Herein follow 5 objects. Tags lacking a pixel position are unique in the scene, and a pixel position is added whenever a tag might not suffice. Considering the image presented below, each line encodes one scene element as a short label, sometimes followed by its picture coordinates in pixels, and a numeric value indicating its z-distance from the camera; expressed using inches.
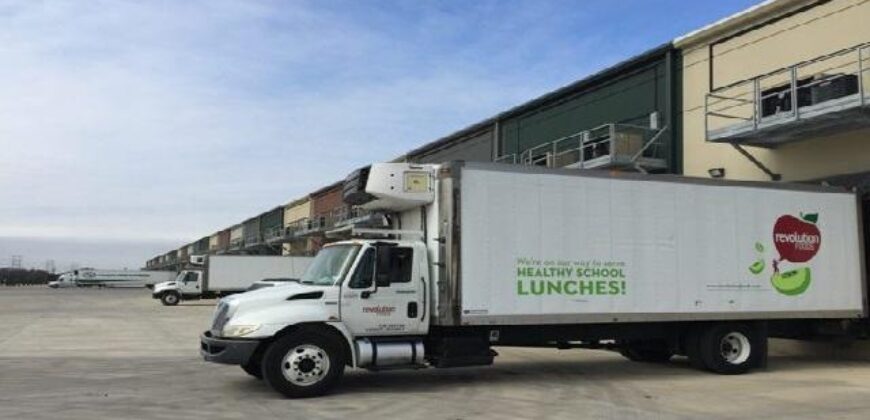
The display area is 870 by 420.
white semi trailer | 4940.9
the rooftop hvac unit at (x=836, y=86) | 652.1
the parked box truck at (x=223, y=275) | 2082.9
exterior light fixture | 822.5
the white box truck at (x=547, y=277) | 464.8
